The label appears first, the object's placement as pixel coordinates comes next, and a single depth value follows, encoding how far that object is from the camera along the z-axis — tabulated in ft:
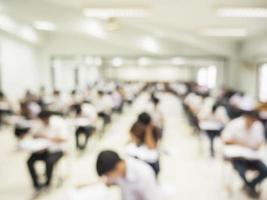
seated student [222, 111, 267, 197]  15.80
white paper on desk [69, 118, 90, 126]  24.95
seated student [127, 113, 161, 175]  13.89
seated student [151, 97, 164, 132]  21.40
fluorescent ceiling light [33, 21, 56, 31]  34.68
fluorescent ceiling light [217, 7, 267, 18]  22.33
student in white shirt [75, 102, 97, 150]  25.17
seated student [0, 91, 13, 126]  33.99
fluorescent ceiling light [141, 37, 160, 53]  47.09
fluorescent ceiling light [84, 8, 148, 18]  24.50
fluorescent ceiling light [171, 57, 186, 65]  54.84
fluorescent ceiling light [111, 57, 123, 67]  84.43
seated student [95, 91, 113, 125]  32.17
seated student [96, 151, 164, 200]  8.08
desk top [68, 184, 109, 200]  8.13
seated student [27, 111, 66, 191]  17.01
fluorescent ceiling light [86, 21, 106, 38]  35.35
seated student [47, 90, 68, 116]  33.44
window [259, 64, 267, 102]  40.83
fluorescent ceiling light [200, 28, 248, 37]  34.55
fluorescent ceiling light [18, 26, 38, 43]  43.69
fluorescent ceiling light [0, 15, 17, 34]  37.09
